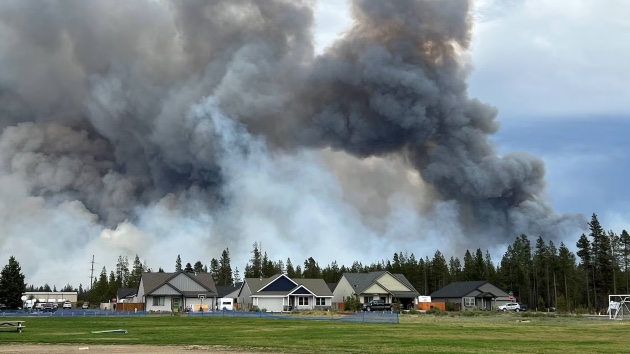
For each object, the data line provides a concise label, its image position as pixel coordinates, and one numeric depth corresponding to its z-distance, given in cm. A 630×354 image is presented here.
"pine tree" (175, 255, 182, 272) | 16800
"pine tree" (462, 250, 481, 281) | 12532
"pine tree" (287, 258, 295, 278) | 15998
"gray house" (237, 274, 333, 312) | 9361
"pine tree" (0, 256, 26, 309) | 9325
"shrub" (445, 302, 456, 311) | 9219
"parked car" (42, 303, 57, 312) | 9130
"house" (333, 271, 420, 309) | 9938
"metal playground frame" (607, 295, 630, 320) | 5824
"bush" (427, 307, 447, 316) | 7200
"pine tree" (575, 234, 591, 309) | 10162
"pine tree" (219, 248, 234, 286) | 16150
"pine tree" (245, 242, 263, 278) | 15650
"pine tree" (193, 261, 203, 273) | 16422
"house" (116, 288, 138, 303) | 11266
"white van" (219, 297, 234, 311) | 9375
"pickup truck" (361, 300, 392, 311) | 8350
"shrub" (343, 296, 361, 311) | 8694
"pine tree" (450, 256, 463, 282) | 14077
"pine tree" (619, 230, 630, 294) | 11075
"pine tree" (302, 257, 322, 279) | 15088
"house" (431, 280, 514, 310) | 10344
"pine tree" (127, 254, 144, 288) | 16380
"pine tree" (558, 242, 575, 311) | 11244
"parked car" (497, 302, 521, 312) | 8750
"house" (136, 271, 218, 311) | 9231
